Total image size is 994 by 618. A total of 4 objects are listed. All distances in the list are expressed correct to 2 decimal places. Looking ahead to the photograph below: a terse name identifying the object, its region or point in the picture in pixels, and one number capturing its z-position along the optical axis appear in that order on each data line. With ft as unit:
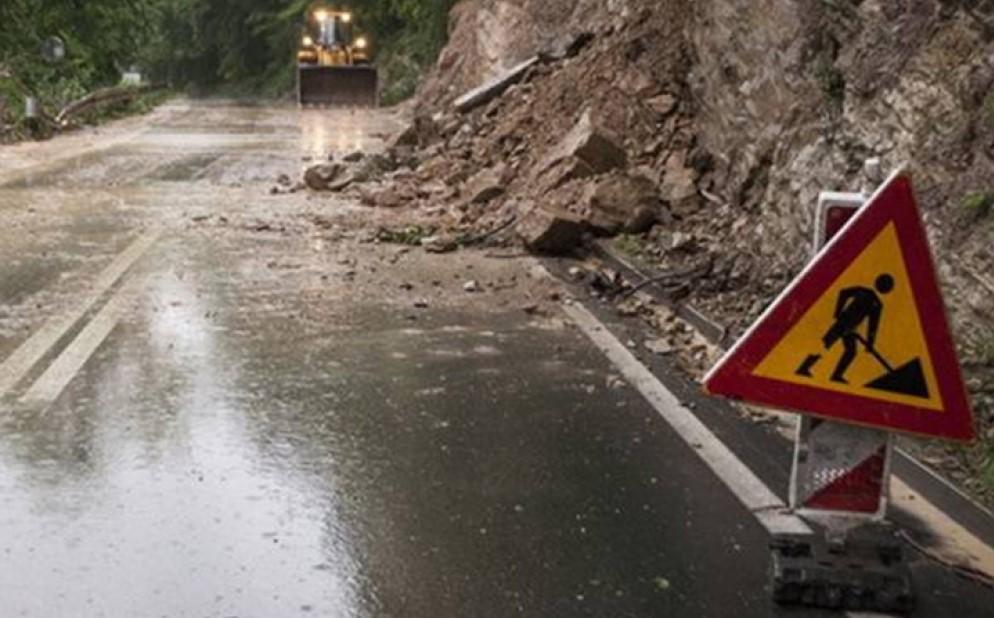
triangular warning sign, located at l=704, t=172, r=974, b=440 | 13.55
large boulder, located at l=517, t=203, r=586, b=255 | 38.45
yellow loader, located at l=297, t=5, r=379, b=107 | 139.64
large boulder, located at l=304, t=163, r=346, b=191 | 56.70
